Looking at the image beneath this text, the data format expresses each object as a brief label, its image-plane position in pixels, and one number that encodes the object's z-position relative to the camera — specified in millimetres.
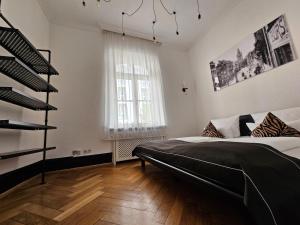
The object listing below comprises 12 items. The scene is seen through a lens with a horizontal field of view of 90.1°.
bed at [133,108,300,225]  579
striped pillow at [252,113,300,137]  1533
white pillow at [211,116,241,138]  2301
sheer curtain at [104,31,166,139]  2770
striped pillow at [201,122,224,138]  2365
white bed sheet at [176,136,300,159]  930
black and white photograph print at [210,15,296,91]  1990
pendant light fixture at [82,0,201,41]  2500
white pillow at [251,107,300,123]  1672
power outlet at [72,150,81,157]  2508
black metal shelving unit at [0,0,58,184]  1234
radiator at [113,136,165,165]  2709
